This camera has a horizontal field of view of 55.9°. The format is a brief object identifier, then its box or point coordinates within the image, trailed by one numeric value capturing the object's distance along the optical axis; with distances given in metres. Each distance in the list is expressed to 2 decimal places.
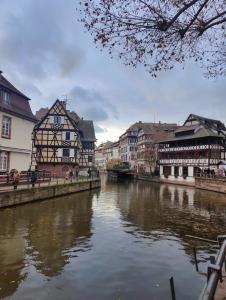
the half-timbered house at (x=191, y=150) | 33.86
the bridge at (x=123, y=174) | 46.33
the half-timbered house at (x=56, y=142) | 32.33
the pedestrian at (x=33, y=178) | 16.78
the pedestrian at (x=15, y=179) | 14.71
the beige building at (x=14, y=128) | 17.66
